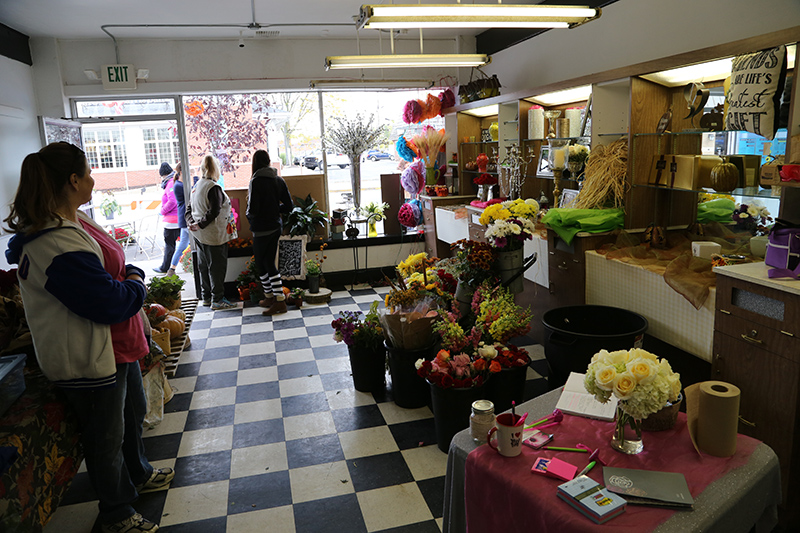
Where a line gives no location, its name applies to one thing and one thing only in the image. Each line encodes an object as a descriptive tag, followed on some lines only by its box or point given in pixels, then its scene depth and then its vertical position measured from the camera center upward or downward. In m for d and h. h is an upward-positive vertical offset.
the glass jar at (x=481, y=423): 2.07 -0.95
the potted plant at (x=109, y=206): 7.88 -0.39
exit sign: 7.13 +1.29
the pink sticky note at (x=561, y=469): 1.78 -0.99
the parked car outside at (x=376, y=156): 8.38 +0.20
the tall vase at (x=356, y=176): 7.79 -0.08
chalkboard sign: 7.11 -1.04
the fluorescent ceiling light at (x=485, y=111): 7.11 +0.72
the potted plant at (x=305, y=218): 7.08 -0.59
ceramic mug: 1.90 -0.93
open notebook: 2.17 -0.97
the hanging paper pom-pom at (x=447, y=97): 7.94 +0.99
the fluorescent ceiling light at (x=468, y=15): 3.19 +0.89
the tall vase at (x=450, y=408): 3.29 -1.43
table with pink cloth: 1.62 -1.02
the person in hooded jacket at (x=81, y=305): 2.33 -0.54
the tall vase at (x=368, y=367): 4.20 -1.50
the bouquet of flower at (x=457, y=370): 3.28 -1.21
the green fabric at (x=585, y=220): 4.38 -0.46
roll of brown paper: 1.84 -0.87
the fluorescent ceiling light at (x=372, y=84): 7.59 +1.19
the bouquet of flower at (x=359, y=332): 4.18 -1.21
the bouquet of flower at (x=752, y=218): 3.60 -0.40
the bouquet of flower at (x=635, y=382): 1.80 -0.72
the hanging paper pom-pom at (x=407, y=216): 7.85 -0.67
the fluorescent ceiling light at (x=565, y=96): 5.19 +0.66
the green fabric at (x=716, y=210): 3.90 -0.37
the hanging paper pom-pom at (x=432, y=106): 7.96 +0.87
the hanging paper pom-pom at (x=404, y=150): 8.03 +0.27
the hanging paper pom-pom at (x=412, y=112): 7.91 +0.79
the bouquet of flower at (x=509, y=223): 4.05 -0.43
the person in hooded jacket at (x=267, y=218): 6.44 -0.53
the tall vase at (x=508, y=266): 4.14 -0.75
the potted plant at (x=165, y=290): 5.24 -1.07
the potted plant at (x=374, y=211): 7.84 -0.59
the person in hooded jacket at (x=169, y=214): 7.79 -0.53
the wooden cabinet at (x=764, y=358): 2.55 -0.98
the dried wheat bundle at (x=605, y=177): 4.41 -0.12
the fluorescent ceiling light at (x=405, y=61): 5.09 +0.99
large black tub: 3.40 -1.12
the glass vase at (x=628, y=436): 1.90 -0.95
